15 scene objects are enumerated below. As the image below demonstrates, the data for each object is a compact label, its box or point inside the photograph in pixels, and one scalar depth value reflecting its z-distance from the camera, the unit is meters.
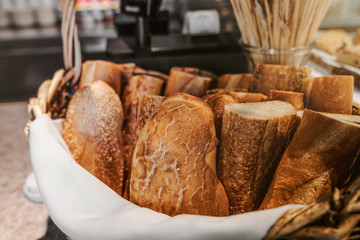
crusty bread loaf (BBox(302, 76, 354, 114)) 0.52
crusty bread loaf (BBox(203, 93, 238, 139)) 0.53
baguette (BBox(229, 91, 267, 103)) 0.55
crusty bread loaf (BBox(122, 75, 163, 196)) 0.67
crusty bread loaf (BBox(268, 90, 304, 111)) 0.53
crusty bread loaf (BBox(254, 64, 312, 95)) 0.57
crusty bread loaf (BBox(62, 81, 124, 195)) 0.61
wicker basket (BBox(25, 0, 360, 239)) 0.30
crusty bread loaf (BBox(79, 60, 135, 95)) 0.72
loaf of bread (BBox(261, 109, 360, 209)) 0.42
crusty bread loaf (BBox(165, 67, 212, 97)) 0.65
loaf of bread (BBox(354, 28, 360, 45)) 0.99
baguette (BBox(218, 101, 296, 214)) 0.46
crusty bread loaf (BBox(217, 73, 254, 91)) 0.66
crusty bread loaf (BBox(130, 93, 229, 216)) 0.45
